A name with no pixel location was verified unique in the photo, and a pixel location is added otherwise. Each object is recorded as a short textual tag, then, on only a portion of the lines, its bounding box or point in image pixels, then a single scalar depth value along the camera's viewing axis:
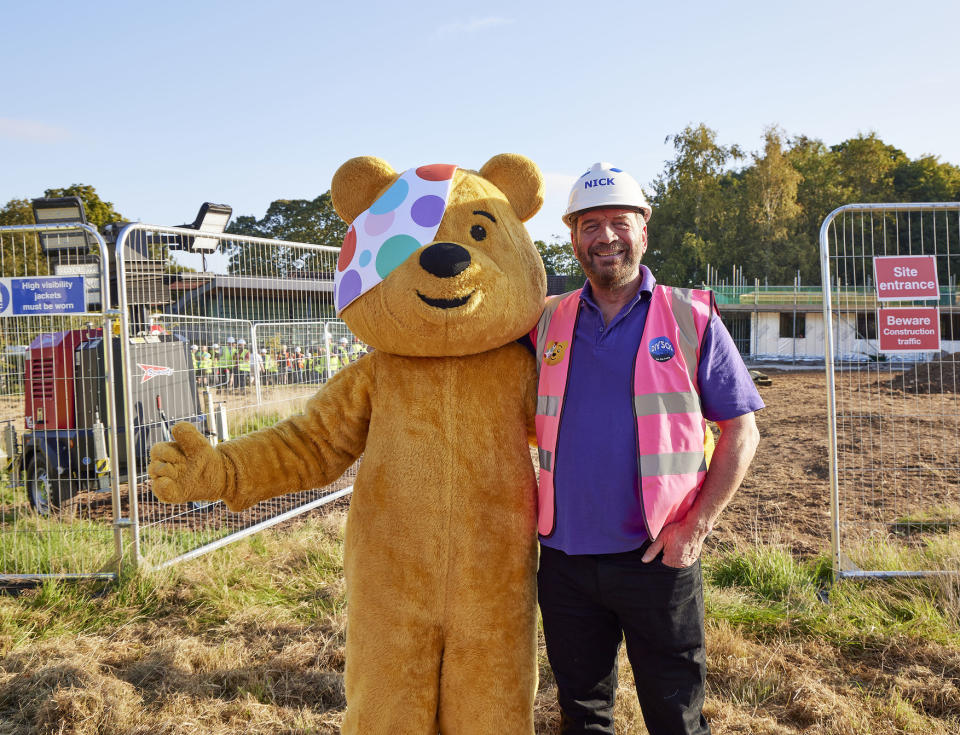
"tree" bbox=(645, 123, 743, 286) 42.97
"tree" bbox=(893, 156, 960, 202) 50.12
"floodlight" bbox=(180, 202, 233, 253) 6.69
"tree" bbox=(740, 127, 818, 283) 41.25
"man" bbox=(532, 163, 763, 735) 2.32
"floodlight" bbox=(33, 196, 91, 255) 5.52
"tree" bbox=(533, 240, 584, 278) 58.28
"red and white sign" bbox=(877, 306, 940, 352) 4.72
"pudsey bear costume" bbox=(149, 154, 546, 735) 2.34
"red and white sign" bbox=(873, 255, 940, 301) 4.66
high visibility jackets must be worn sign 5.02
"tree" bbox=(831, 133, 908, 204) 46.56
